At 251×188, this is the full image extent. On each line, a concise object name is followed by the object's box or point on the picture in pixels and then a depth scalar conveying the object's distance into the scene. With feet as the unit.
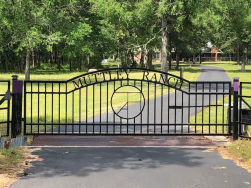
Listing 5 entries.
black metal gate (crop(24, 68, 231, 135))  45.55
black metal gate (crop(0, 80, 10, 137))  34.61
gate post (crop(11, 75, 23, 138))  36.38
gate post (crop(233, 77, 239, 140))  36.88
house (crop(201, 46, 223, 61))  500.74
